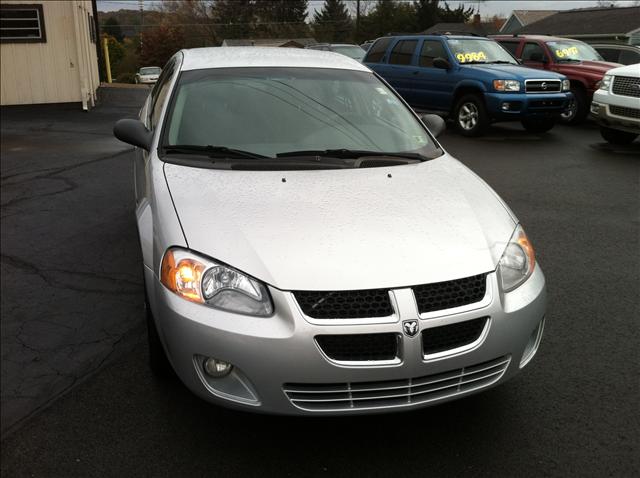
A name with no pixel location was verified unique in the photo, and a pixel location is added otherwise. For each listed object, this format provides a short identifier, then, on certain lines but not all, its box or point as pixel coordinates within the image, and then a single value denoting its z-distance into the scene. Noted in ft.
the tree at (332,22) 245.65
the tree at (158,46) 205.77
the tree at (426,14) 206.59
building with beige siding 50.60
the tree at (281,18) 245.04
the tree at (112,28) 225.39
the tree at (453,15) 213.05
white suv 31.91
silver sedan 8.16
